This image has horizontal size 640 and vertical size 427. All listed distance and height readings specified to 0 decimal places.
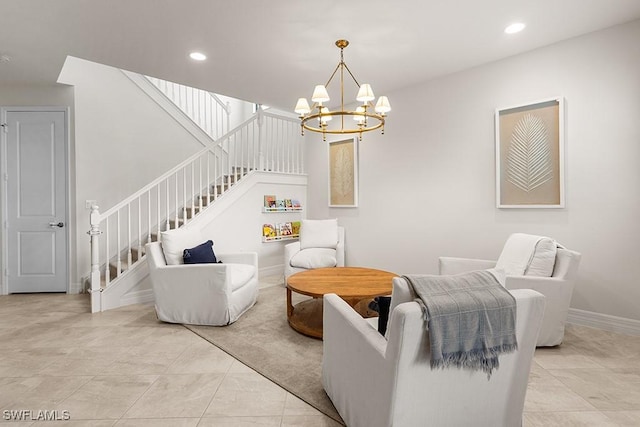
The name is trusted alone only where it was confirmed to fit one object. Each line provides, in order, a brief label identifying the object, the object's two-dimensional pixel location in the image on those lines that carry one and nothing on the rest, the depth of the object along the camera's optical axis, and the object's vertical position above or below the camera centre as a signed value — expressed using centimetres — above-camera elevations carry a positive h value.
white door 444 +15
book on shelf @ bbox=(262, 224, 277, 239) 552 -34
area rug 212 -109
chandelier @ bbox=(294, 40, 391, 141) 280 +91
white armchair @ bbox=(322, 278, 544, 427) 134 -73
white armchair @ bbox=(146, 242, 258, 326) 318 -77
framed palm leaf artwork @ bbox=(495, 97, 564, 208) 339 +56
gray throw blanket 133 -44
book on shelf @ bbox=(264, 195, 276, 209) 554 +15
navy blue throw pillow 344 -45
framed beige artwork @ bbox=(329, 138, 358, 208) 533 +58
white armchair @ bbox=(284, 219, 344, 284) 461 -55
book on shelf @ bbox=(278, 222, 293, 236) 579 -31
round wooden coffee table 283 -67
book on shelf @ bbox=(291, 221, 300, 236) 594 -31
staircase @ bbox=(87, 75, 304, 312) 380 +29
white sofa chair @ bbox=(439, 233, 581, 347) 267 -54
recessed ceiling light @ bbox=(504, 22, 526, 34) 302 +162
